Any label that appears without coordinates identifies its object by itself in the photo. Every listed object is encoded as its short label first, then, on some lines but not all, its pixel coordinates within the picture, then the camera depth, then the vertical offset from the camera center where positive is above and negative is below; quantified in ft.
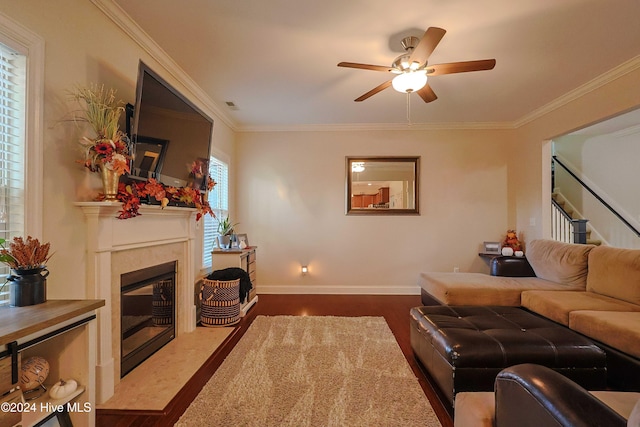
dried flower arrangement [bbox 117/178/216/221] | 6.31 +0.50
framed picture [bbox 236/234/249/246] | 13.03 -1.09
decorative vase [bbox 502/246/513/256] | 13.57 -1.73
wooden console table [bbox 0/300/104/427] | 3.44 -2.07
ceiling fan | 6.73 +3.76
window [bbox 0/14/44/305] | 4.57 +1.38
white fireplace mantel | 6.02 -0.90
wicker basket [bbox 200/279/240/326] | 10.30 -3.18
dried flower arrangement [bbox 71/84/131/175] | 5.73 +1.64
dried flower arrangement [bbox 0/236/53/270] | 4.21 -0.59
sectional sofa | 6.23 -2.40
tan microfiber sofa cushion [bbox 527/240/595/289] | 9.53 -1.66
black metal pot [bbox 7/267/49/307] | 4.28 -1.10
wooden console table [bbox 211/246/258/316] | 11.44 -1.81
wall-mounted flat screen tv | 6.68 +2.19
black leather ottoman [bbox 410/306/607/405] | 5.55 -2.74
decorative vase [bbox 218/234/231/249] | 11.93 -1.10
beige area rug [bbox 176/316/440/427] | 5.60 -3.97
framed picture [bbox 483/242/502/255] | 14.52 -1.69
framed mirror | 15.11 +1.58
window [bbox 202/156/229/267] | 12.07 +0.60
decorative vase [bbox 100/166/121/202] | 5.98 +0.67
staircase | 13.69 -0.64
